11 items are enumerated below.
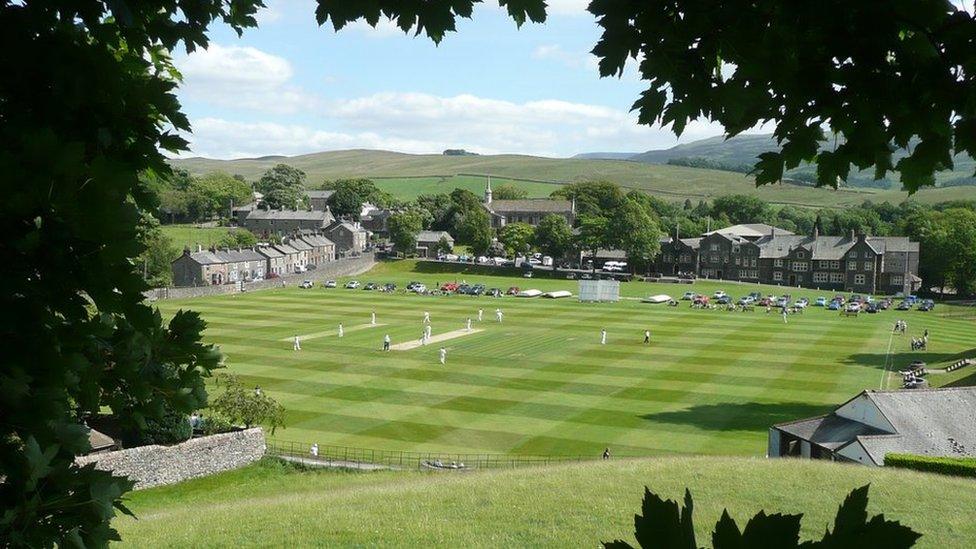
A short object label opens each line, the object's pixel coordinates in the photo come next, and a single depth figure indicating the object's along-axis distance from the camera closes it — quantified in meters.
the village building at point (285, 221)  157.88
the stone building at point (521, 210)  168.00
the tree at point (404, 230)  134.50
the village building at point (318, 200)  188.54
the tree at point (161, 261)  83.50
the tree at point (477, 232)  130.38
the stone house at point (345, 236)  150.62
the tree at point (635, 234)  118.00
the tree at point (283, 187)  174.62
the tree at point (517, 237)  131.62
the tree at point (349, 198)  180.00
